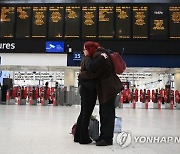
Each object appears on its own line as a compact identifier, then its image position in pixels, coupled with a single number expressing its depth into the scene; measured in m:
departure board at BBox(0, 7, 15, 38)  16.06
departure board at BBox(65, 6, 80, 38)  15.84
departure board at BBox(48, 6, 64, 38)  15.94
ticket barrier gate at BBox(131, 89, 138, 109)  16.83
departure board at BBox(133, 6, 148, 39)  15.64
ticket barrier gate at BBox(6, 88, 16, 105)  18.25
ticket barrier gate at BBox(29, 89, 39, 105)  17.83
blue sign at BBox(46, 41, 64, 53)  15.88
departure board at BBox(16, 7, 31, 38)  16.08
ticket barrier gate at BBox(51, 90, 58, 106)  17.36
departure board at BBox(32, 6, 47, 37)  15.98
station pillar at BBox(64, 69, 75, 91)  19.15
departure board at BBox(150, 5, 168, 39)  15.66
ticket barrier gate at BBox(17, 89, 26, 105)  18.08
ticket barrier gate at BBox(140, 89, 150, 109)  17.46
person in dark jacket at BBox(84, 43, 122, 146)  3.89
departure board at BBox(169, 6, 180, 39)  15.67
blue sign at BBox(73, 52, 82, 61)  15.96
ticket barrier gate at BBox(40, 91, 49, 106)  17.59
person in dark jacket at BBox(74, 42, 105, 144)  4.00
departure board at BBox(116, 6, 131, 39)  15.63
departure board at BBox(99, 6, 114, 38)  15.65
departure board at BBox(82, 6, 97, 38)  15.73
